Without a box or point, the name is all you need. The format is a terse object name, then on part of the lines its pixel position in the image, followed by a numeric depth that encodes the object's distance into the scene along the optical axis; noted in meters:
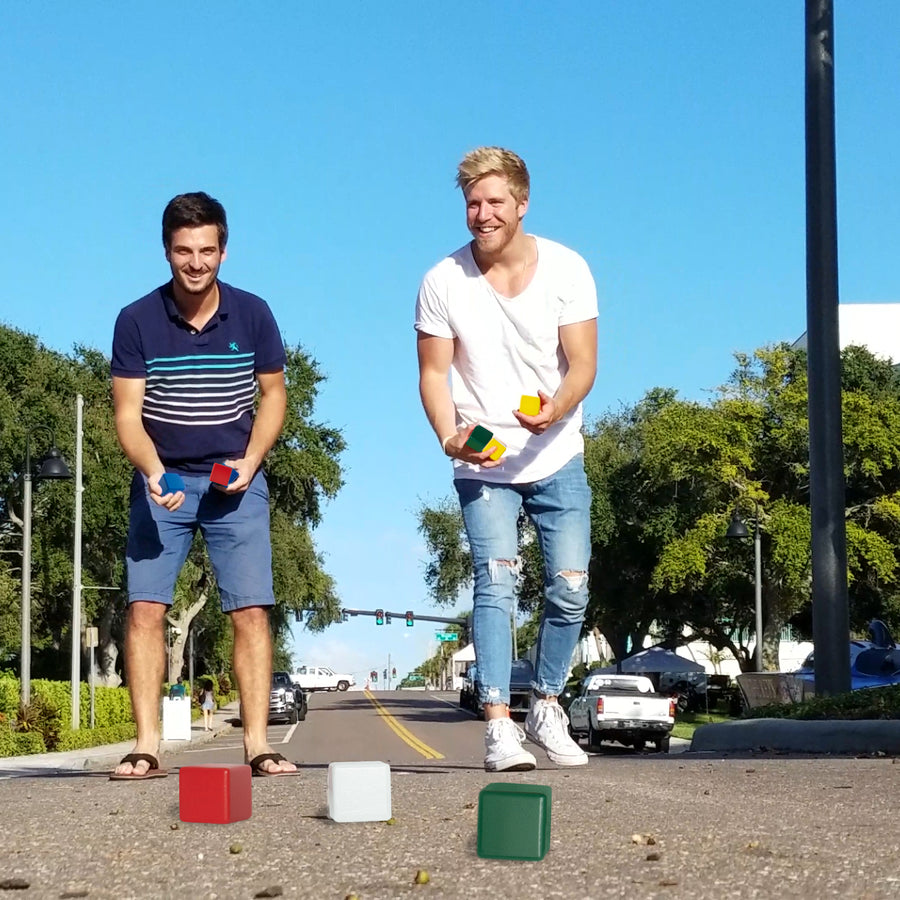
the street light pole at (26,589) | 30.34
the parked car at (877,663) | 18.41
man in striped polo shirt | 6.24
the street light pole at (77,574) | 34.59
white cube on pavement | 4.21
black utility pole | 14.68
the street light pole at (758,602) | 38.06
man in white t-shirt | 6.07
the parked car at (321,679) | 115.31
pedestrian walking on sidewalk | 43.41
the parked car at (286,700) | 50.03
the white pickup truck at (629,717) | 31.14
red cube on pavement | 4.20
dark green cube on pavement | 3.41
